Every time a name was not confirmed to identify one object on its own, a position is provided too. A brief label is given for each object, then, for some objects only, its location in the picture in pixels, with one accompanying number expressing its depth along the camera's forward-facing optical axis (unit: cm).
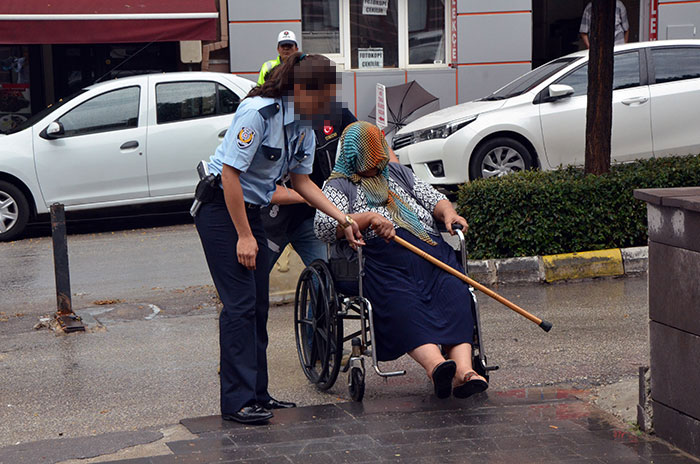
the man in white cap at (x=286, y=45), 881
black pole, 685
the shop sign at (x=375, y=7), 1512
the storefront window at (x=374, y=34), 1509
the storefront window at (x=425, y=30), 1523
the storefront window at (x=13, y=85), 1488
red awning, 1293
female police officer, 452
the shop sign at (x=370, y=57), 1509
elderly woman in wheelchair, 479
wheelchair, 493
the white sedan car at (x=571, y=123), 1064
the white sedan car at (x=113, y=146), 1041
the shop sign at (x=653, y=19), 1505
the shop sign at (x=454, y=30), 1499
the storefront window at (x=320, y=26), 1488
